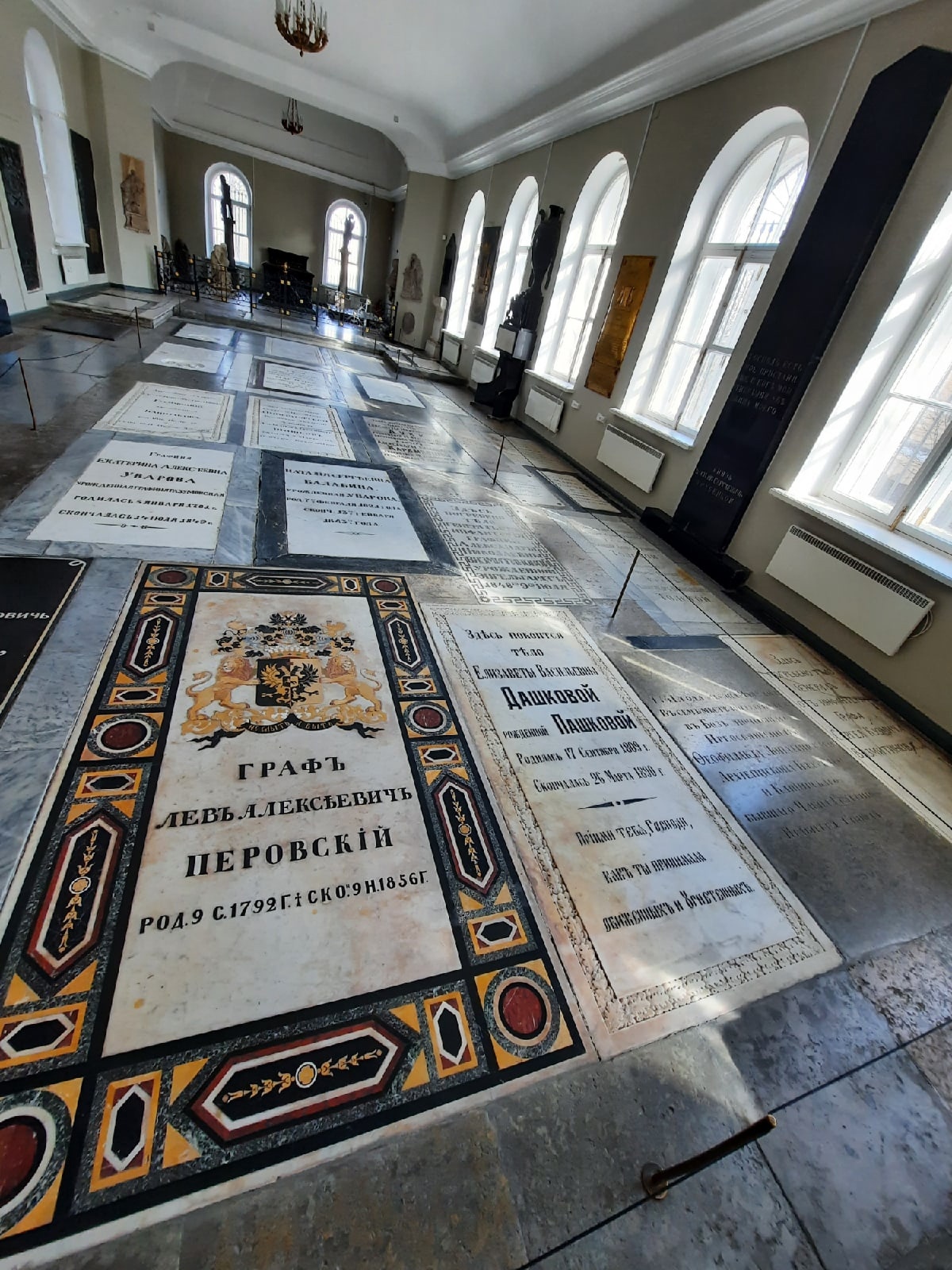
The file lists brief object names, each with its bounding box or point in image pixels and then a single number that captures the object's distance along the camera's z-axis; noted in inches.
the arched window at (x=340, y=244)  669.9
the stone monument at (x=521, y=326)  293.1
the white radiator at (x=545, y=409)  285.2
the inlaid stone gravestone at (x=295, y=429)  191.2
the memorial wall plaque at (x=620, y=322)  225.3
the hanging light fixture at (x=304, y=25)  278.7
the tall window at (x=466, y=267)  428.8
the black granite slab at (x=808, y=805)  79.4
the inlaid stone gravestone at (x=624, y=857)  62.5
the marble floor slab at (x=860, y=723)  106.3
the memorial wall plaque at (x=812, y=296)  127.6
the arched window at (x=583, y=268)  261.9
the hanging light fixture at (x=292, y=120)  470.9
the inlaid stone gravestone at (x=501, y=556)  138.1
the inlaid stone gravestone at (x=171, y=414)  173.2
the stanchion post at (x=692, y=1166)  35.9
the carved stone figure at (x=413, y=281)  502.6
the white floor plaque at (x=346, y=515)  136.5
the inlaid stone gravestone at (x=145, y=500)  116.3
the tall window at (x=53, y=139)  305.4
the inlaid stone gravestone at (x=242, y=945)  43.3
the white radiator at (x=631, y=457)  215.5
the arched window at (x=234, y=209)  611.5
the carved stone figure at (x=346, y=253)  681.0
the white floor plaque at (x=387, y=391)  306.7
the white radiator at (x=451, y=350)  440.5
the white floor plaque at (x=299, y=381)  267.4
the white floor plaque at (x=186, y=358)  254.8
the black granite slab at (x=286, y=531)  125.4
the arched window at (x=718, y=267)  179.0
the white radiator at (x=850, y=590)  128.3
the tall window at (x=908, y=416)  130.3
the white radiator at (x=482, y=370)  374.4
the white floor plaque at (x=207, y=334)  326.6
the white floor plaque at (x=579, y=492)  225.8
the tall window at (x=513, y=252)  339.9
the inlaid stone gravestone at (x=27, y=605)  80.0
